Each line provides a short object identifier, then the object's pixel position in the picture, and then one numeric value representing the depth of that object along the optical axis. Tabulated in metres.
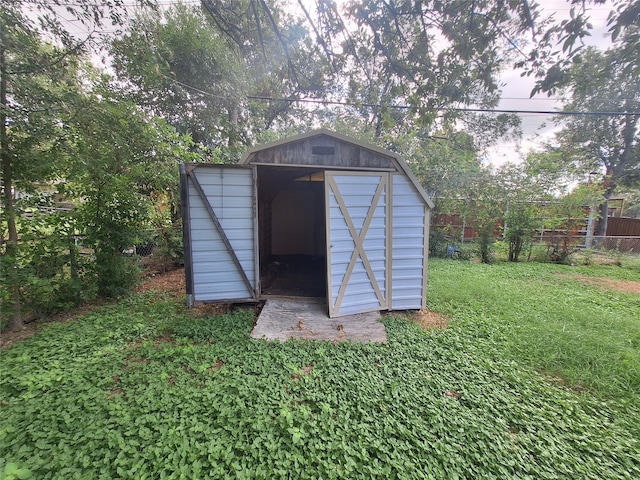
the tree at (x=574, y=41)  1.87
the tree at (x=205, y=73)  4.47
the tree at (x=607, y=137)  10.69
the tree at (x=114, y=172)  3.28
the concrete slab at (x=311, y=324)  3.28
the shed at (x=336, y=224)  3.73
